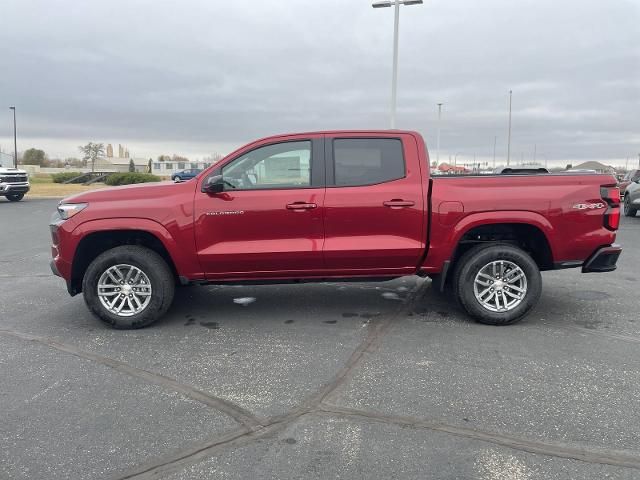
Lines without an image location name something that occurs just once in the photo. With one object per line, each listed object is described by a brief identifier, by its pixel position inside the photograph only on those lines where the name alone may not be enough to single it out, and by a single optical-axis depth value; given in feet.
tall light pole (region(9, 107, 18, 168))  161.17
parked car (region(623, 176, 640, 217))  53.01
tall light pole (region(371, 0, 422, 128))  58.92
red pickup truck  16.29
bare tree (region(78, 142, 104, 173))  284.00
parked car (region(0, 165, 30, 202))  73.20
